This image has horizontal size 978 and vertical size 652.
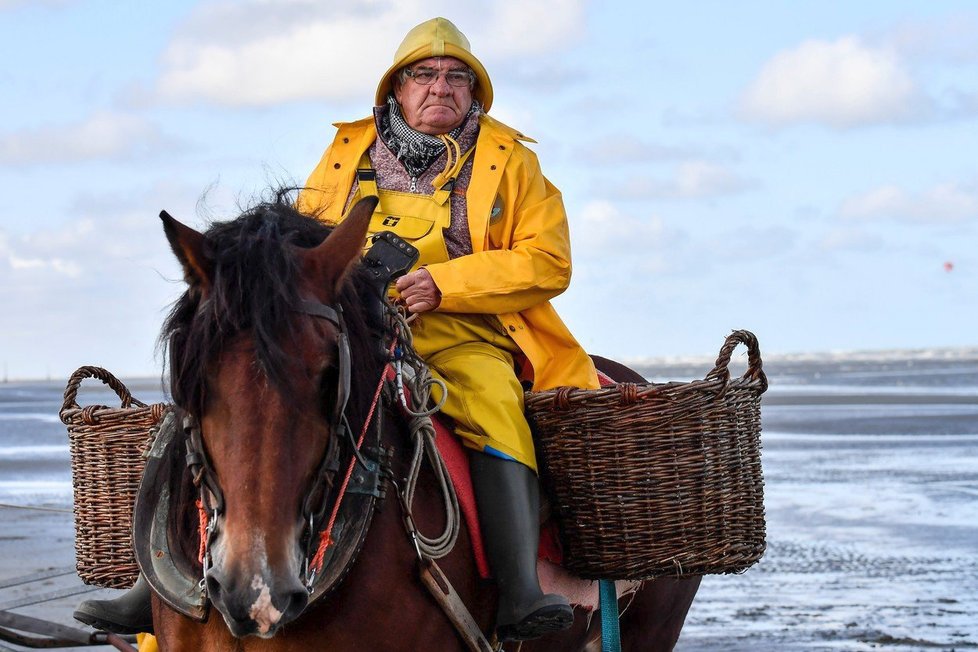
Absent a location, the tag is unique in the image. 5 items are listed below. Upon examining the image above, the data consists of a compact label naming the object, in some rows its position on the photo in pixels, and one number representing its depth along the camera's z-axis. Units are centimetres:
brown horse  609
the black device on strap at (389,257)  793
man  821
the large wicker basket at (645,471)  869
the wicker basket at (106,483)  868
